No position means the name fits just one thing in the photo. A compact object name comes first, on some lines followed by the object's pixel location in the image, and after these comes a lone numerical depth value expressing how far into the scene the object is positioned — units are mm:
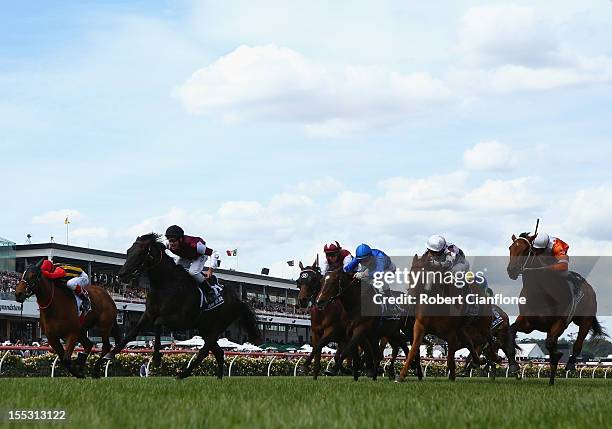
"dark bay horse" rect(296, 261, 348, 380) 14773
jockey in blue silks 13258
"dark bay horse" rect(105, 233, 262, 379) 11641
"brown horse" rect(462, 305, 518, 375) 15491
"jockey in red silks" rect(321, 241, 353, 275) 14211
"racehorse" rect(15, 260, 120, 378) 12672
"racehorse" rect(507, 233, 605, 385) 12383
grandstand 51844
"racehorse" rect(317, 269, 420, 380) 12852
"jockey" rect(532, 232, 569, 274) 12328
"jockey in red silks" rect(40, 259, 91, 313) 13219
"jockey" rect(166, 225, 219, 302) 12352
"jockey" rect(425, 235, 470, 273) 12298
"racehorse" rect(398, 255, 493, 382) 12115
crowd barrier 20389
